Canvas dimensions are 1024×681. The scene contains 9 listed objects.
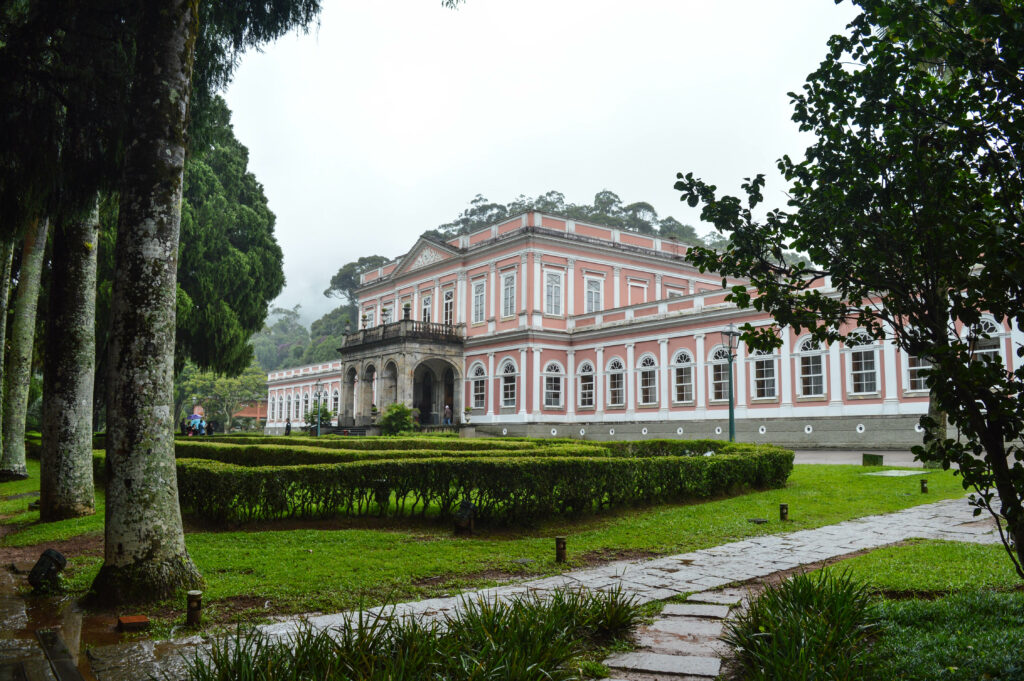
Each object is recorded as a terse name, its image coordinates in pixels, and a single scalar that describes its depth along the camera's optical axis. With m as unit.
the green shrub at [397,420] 28.41
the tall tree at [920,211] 3.17
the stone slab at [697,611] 4.77
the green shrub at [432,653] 3.14
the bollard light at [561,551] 6.59
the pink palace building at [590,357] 22.64
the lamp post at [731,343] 17.16
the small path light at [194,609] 4.60
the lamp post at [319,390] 50.17
